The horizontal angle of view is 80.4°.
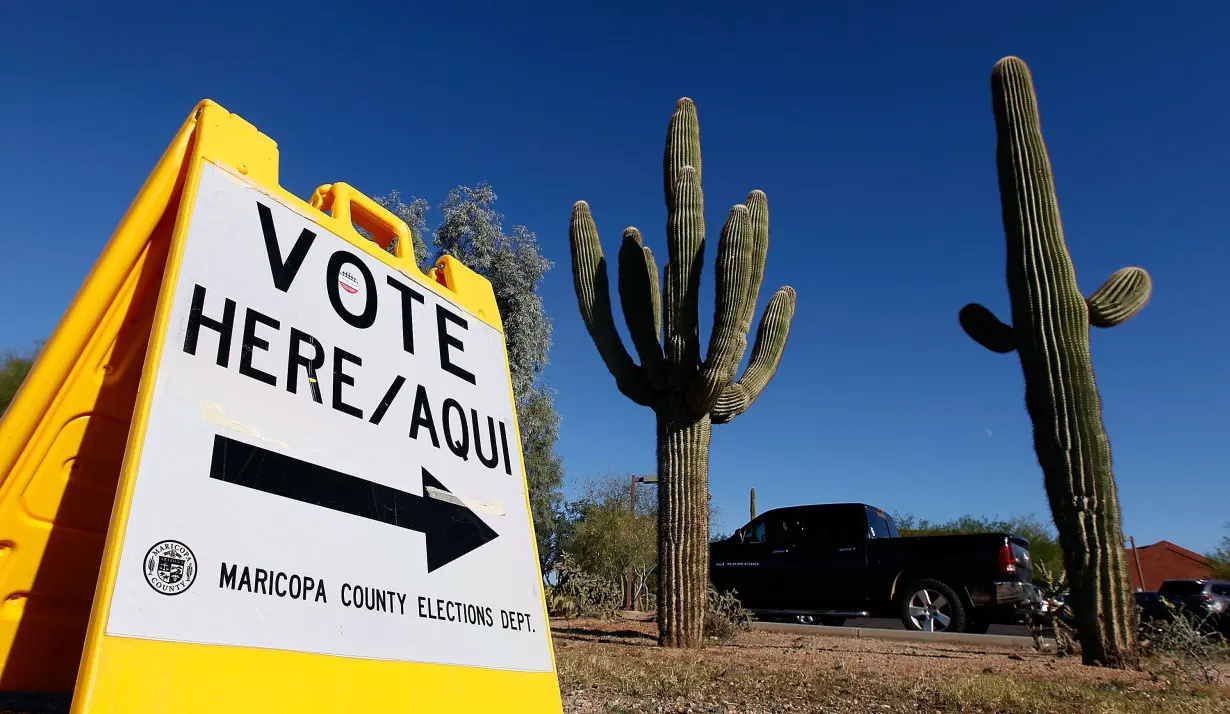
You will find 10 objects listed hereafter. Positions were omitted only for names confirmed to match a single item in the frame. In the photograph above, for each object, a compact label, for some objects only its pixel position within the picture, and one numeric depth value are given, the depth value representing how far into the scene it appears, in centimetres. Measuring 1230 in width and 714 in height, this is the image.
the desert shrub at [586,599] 1152
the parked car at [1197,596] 1317
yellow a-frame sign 115
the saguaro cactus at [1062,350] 566
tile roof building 4089
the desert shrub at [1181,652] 486
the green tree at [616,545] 1819
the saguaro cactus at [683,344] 720
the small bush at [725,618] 802
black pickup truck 914
